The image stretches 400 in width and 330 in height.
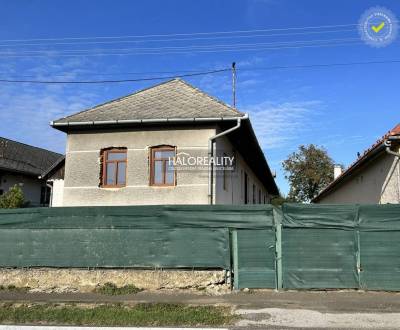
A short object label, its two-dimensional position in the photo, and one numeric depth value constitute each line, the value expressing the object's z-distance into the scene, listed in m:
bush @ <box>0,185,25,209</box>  20.05
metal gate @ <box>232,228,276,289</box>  9.90
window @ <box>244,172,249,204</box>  21.80
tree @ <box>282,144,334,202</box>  55.00
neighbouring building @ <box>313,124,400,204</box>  13.23
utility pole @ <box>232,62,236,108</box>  21.81
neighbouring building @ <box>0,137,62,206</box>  29.17
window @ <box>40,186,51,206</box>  32.38
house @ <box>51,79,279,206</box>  13.68
